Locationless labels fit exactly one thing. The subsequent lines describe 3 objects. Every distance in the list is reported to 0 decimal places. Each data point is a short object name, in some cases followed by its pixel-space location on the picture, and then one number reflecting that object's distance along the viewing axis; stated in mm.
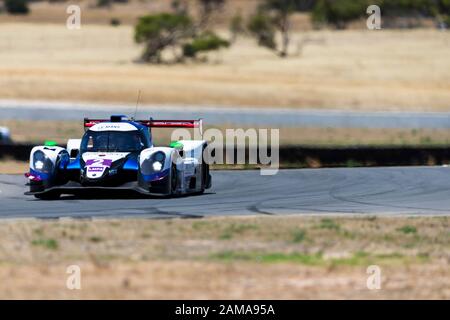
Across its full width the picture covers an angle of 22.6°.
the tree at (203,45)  69544
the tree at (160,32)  70562
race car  16578
